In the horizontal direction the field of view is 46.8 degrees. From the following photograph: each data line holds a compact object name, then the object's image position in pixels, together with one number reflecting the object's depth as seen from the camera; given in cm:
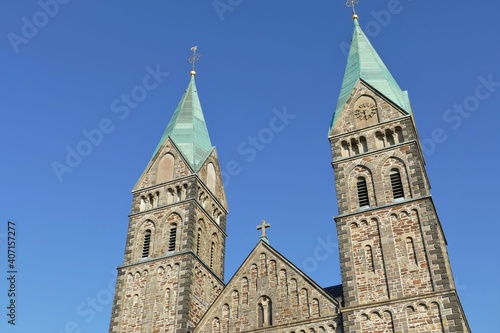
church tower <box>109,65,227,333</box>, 3250
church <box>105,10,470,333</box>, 2666
